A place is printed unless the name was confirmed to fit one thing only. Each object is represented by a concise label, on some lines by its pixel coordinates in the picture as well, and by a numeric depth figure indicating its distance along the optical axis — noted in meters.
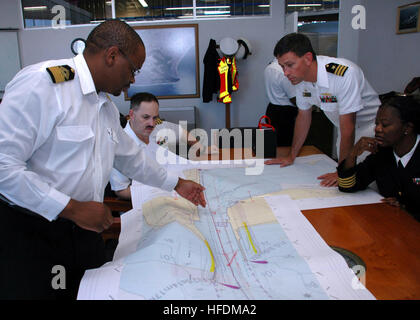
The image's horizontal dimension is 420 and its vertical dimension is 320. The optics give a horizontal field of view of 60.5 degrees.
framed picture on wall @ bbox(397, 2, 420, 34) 3.46
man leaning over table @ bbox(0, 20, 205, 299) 0.90
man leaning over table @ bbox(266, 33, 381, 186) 1.84
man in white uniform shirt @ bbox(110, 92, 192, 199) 2.14
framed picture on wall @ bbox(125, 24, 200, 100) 5.09
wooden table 0.95
